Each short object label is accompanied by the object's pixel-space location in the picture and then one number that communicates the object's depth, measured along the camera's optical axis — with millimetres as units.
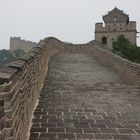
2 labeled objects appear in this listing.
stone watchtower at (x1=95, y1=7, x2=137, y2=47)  53188
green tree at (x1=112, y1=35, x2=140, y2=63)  34969
